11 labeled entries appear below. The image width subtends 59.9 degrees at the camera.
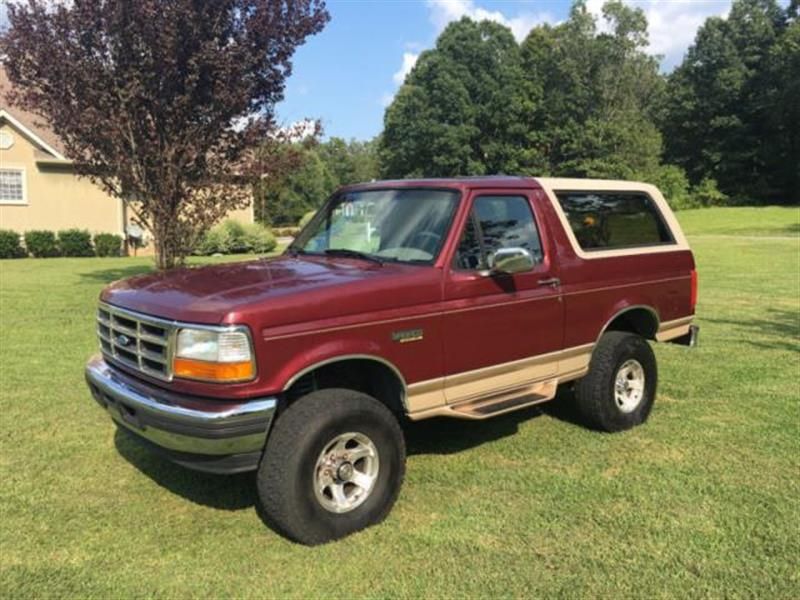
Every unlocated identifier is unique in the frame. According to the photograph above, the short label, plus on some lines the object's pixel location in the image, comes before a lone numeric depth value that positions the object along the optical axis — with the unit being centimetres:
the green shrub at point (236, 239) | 2576
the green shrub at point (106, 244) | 2508
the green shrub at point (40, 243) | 2412
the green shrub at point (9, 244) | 2342
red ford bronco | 360
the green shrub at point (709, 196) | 5556
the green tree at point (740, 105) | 5741
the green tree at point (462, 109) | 5706
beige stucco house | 2533
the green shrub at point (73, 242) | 2464
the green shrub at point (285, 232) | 4211
